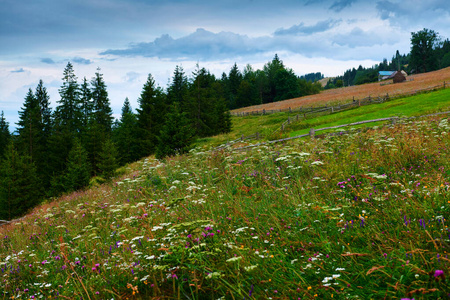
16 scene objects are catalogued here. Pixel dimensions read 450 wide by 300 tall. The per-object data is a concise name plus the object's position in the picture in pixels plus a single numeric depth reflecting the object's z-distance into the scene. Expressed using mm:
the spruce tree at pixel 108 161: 29945
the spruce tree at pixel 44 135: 42094
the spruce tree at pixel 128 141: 43031
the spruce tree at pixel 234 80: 106375
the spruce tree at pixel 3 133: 52956
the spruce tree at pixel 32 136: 43156
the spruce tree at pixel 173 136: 23922
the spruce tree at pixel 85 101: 54394
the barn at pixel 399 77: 78250
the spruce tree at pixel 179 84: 67381
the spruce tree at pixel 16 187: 30652
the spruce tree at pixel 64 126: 40719
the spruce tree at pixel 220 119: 44812
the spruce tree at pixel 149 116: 40000
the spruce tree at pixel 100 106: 52181
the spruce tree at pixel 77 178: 26547
